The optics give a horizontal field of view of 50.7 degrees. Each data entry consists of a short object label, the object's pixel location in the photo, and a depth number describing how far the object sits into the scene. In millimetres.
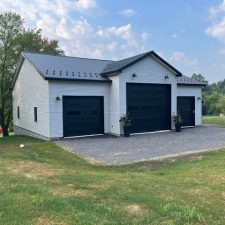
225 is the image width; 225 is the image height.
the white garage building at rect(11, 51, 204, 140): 12427
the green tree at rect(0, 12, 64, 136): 19773
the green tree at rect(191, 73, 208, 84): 66833
